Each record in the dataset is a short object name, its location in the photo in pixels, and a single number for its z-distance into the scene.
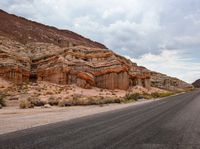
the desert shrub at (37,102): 15.25
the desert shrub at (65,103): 15.42
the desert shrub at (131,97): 22.93
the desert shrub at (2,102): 14.49
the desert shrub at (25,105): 13.75
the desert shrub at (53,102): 15.96
